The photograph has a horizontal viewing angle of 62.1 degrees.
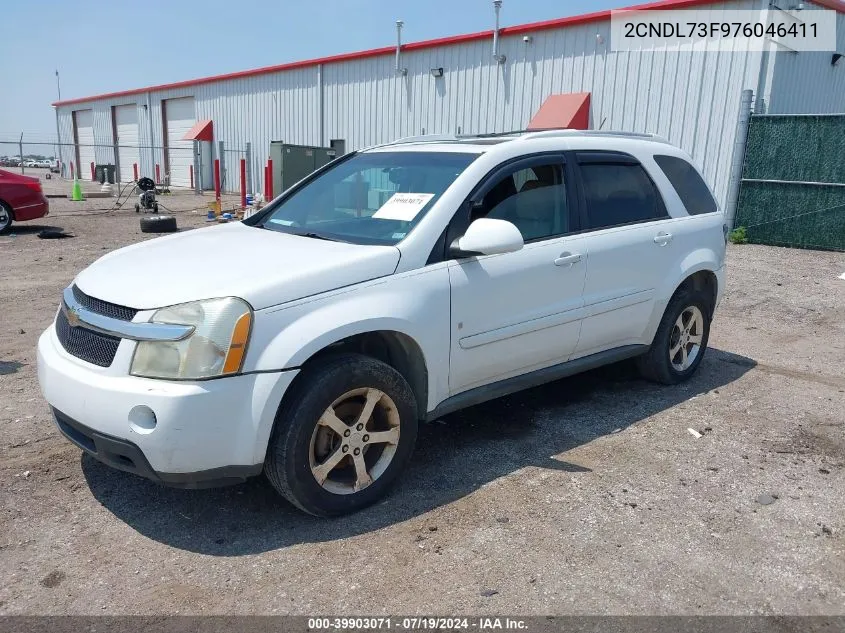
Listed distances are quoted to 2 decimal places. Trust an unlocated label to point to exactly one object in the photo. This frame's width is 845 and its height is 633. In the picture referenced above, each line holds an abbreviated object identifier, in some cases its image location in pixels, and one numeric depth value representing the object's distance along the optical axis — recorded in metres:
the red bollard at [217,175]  20.34
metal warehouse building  13.21
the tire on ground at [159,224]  13.73
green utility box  16.56
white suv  2.97
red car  13.29
